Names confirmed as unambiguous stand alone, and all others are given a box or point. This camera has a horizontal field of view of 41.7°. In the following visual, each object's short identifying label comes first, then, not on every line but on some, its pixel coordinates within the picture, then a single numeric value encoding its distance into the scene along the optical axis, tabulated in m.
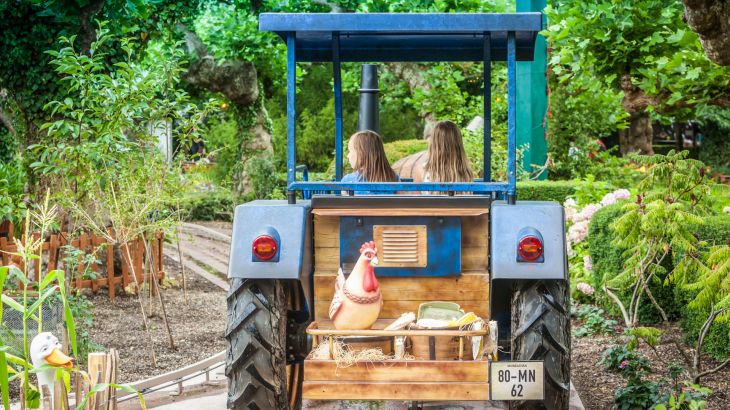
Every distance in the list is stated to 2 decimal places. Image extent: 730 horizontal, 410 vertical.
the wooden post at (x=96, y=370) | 3.98
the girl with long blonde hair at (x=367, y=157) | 6.14
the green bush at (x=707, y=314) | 6.87
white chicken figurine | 4.68
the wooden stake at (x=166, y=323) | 8.31
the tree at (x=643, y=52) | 7.16
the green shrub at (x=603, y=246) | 8.84
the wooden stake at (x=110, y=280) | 10.49
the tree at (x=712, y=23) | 5.32
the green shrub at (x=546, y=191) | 13.70
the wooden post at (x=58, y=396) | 4.01
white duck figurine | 3.91
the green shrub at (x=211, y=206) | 21.62
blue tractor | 4.48
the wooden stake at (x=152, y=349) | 7.77
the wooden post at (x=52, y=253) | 9.82
